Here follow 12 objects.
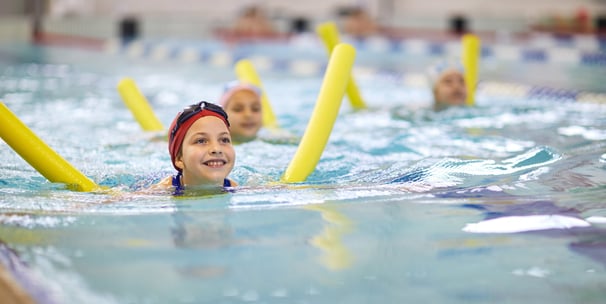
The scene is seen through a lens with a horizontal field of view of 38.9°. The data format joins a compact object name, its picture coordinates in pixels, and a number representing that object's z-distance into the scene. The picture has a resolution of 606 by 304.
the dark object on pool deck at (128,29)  18.27
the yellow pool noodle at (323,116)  4.01
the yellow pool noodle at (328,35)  6.23
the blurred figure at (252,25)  17.44
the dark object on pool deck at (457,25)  16.84
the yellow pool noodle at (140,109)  5.64
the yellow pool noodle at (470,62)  7.43
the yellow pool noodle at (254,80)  6.36
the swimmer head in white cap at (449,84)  7.21
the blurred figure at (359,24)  16.00
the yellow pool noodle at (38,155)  3.50
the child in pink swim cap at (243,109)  5.40
